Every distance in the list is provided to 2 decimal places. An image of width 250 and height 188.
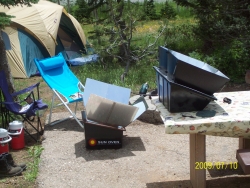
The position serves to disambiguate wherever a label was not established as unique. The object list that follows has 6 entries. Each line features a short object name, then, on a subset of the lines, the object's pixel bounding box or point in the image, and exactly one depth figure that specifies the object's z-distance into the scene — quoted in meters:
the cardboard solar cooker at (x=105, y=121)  4.04
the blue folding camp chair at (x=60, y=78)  5.21
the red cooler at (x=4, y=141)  3.74
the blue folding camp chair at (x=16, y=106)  4.56
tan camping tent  8.26
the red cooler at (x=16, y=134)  4.34
